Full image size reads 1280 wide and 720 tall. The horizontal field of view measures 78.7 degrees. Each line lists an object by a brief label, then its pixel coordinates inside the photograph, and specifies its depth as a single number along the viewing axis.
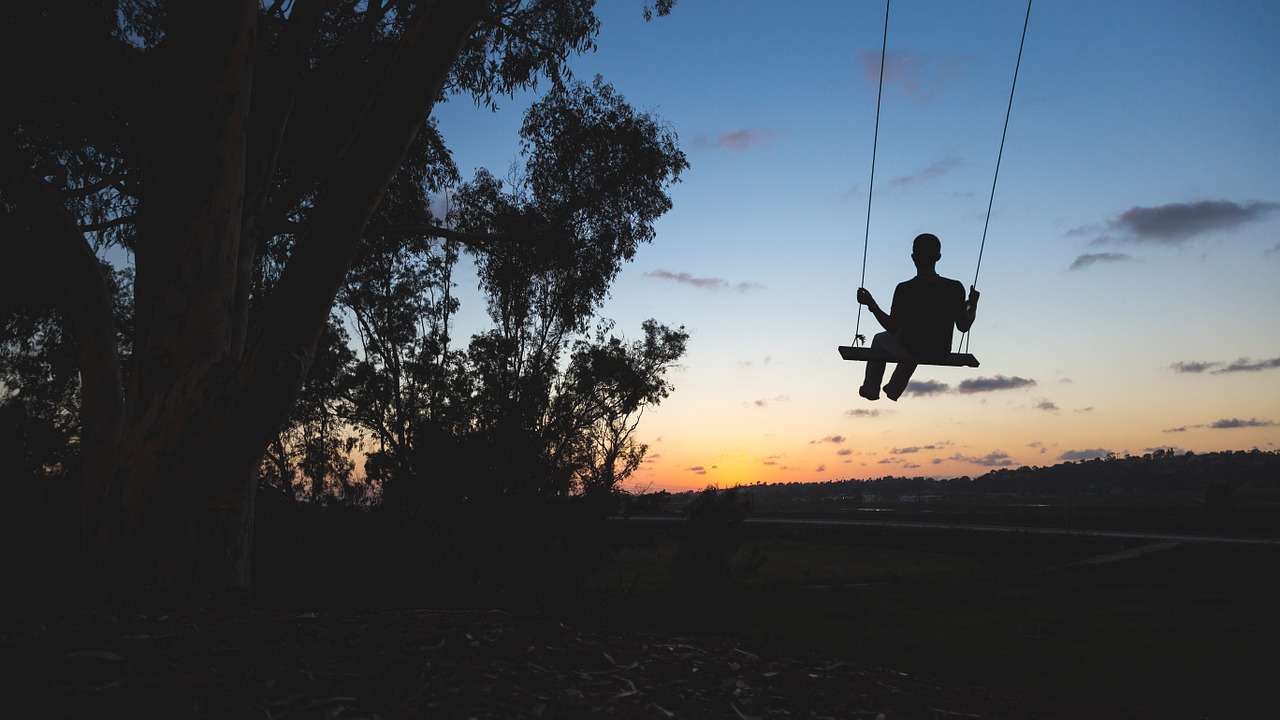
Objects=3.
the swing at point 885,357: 6.84
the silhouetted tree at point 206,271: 5.46
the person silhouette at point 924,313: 6.93
